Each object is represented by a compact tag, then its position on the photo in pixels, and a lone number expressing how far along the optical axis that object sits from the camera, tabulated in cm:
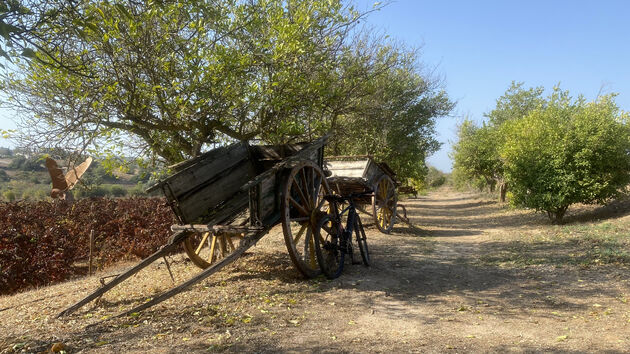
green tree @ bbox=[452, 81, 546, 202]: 2880
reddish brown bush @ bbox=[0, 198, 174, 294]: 783
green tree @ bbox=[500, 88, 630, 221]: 1338
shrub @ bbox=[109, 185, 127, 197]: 3031
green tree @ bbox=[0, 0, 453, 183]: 584
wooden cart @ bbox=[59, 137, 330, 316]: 507
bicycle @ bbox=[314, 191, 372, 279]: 607
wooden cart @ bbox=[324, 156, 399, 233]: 1059
